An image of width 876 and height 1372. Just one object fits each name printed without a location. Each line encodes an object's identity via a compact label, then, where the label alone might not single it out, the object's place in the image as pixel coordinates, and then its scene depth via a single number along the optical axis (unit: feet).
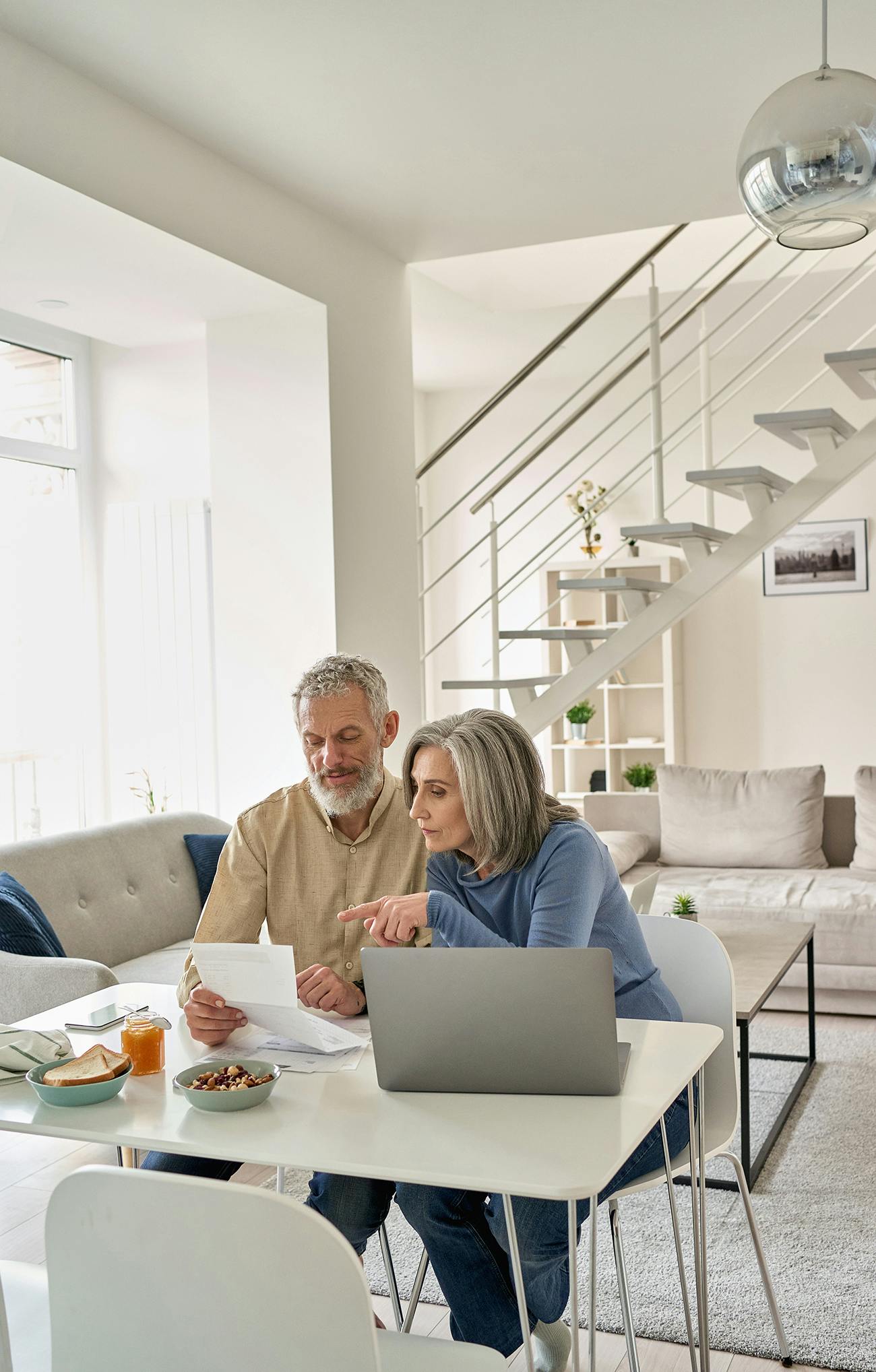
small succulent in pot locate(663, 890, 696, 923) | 12.51
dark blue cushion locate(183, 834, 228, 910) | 14.48
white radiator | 17.56
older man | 7.45
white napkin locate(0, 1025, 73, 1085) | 5.69
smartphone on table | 6.43
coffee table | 9.80
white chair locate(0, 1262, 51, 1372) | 4.70
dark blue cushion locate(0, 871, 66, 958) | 10.20
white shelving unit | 23.54
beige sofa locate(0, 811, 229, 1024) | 12.26
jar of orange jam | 5.67
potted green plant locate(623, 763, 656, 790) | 21.94
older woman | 5.99
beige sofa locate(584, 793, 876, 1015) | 14.57
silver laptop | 4.89
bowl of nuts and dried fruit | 5.02
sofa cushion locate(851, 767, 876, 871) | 16.74
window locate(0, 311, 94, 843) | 16.74
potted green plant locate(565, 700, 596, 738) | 23.32
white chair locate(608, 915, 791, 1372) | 7.25
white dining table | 4.36
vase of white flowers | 23.04
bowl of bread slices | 5.20
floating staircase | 15.44
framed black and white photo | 22.98
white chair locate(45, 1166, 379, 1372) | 3.61
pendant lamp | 6.45
